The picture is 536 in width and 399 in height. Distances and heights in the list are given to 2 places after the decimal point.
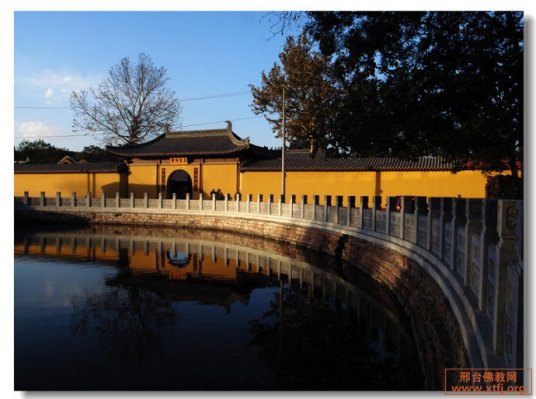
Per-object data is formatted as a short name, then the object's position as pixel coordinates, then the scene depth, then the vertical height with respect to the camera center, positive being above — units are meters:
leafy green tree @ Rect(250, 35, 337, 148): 25.56 +6.25
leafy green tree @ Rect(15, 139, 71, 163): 44.34 +4.17
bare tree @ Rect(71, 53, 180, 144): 31.95 +5.59
